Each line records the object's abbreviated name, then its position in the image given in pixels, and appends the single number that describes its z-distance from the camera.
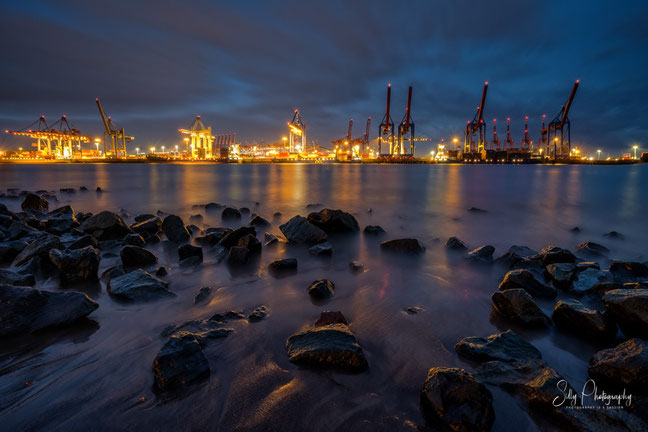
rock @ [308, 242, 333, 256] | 4.86
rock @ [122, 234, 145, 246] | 5.10
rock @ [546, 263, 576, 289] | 3.48
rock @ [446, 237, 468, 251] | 5.44
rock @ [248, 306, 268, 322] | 2.84
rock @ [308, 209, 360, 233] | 6.33
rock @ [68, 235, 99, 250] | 4.68
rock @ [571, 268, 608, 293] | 3.35
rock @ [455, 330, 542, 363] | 2.21
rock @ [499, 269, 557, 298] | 3.28
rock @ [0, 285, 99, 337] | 2.40
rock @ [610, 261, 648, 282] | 3.69
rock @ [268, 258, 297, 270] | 4.18
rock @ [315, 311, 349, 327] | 2.71
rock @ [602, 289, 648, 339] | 2.24
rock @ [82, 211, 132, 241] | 5.63
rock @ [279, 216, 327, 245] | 5.44
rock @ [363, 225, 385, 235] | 6.50
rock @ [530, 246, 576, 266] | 4.14
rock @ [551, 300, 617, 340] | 2.42
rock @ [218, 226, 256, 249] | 4.97
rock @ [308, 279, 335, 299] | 3.35
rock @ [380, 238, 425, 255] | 5.12
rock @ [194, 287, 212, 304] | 3.24
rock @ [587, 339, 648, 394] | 1.81
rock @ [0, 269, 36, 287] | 3.14
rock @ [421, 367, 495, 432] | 1.62
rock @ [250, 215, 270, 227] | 7.21
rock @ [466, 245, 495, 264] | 4.63
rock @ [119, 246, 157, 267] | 4.24
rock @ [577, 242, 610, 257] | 5.23
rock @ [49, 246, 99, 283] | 3.62
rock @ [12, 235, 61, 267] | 3.99
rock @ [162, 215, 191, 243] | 5.61
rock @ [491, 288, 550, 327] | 2.72
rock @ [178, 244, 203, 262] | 4.45
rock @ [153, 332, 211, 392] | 1.92
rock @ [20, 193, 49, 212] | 9.65
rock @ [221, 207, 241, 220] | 8.23
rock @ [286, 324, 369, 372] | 2.14
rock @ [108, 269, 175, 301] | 3.16
